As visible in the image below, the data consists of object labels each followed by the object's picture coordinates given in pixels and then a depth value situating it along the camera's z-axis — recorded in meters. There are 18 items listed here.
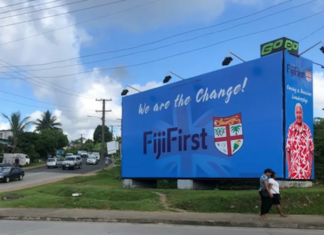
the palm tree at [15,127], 59.88
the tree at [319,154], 18.66
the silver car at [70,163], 52.67
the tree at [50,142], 71.56
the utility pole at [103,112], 51.22
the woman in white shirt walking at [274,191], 11.25
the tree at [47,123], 91.06
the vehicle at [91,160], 67.62
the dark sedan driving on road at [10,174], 33.43
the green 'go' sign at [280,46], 15.61
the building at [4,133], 82.22
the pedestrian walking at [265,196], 11.05
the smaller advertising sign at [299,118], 15.03
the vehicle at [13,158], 55.28
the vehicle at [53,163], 56.90
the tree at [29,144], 61.47
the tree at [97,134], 141.62
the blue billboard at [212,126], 15.44
